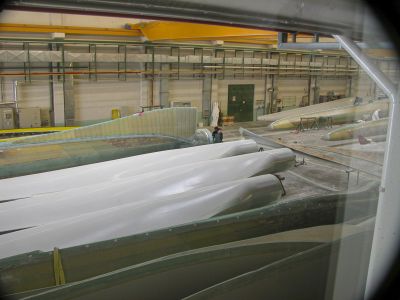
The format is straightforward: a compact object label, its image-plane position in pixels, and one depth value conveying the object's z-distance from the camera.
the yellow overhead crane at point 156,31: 6.03
